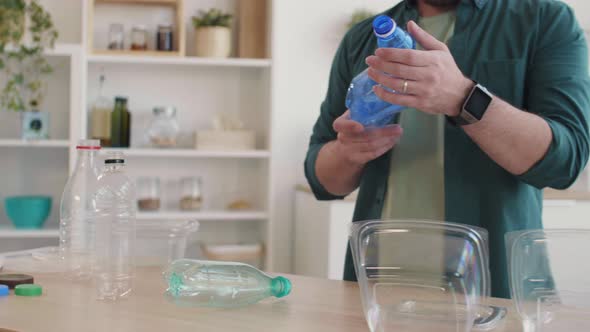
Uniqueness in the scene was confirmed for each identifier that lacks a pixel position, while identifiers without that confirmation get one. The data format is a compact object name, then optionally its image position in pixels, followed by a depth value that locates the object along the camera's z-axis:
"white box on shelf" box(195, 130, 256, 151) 3.28
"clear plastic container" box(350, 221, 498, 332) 0.91
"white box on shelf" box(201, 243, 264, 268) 3.20
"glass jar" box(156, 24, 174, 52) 3.26
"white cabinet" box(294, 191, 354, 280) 2.86
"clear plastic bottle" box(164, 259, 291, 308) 1.09
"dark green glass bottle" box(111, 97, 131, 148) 3.23
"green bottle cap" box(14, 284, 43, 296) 1.18
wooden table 0.98
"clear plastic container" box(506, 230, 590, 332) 0.93
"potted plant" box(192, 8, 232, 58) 3.23
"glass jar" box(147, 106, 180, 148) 3.28
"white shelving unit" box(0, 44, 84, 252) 3.30
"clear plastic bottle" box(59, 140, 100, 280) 1.35
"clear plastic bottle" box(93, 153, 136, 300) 1.19
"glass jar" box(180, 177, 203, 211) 3.31
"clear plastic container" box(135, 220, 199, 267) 1.36
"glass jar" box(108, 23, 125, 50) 3.26
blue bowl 3.08
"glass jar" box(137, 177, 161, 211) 3.25
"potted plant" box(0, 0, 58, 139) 3.04
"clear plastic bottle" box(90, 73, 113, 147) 3.22
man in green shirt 1.25
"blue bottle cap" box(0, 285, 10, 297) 1.18
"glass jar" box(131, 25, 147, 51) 3.25
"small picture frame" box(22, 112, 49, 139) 3.14
